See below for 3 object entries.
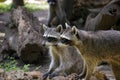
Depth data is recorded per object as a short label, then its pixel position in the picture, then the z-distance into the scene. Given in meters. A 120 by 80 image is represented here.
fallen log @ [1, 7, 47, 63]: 18.69
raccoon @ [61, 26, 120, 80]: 12.23
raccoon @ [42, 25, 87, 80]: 13.91
